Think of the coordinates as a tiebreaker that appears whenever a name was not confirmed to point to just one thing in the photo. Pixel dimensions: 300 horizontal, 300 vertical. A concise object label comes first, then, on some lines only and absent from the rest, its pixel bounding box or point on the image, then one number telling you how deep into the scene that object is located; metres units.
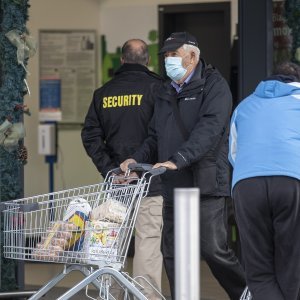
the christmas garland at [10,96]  15.47
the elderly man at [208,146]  12.89
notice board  22.59
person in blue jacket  10.98
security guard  14.40
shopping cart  11.66
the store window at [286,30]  14.87
